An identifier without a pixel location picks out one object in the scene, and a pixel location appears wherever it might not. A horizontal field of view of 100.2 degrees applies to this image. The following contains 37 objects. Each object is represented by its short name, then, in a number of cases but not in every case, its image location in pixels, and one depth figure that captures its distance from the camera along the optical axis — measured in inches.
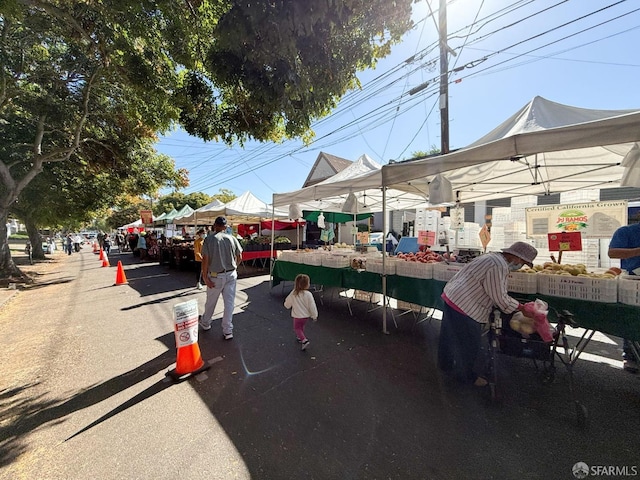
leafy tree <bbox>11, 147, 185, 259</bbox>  442.0
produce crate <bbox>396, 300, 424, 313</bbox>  213.0
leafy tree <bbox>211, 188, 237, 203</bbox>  1637.3
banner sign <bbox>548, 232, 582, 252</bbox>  147.5
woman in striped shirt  101.1
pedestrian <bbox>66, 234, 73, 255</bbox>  890.9
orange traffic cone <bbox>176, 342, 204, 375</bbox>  127.3
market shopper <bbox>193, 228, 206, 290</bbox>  323.8
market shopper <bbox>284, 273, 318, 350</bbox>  155.4
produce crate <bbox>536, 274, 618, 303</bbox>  108.7
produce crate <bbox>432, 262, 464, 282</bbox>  154.0
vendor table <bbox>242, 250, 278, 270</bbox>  433.0
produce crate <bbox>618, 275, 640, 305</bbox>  103.3
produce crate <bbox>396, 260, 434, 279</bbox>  167.0
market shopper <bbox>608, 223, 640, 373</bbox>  125.0
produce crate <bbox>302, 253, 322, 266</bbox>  245.3
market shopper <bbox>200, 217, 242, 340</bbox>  171.0
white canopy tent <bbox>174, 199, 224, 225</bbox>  430.3
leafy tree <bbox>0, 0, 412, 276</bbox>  112.7
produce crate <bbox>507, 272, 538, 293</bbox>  129.8
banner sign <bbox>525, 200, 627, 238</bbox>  213.9
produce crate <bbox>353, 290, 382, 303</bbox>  240.6
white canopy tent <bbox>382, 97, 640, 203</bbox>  106.1
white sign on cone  124.1
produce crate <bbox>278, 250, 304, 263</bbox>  264.5
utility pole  353.7
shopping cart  96.9
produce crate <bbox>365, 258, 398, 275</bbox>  187.3
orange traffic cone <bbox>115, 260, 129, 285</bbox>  363.6
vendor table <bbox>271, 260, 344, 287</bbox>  224.2
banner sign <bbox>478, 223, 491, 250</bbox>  214.4
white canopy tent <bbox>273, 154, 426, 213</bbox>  202.4
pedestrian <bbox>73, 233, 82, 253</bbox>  1029.5
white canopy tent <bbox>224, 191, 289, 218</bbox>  413.1
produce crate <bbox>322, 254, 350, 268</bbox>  227.0
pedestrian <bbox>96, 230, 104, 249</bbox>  810.2
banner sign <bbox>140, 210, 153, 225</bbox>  689.0
